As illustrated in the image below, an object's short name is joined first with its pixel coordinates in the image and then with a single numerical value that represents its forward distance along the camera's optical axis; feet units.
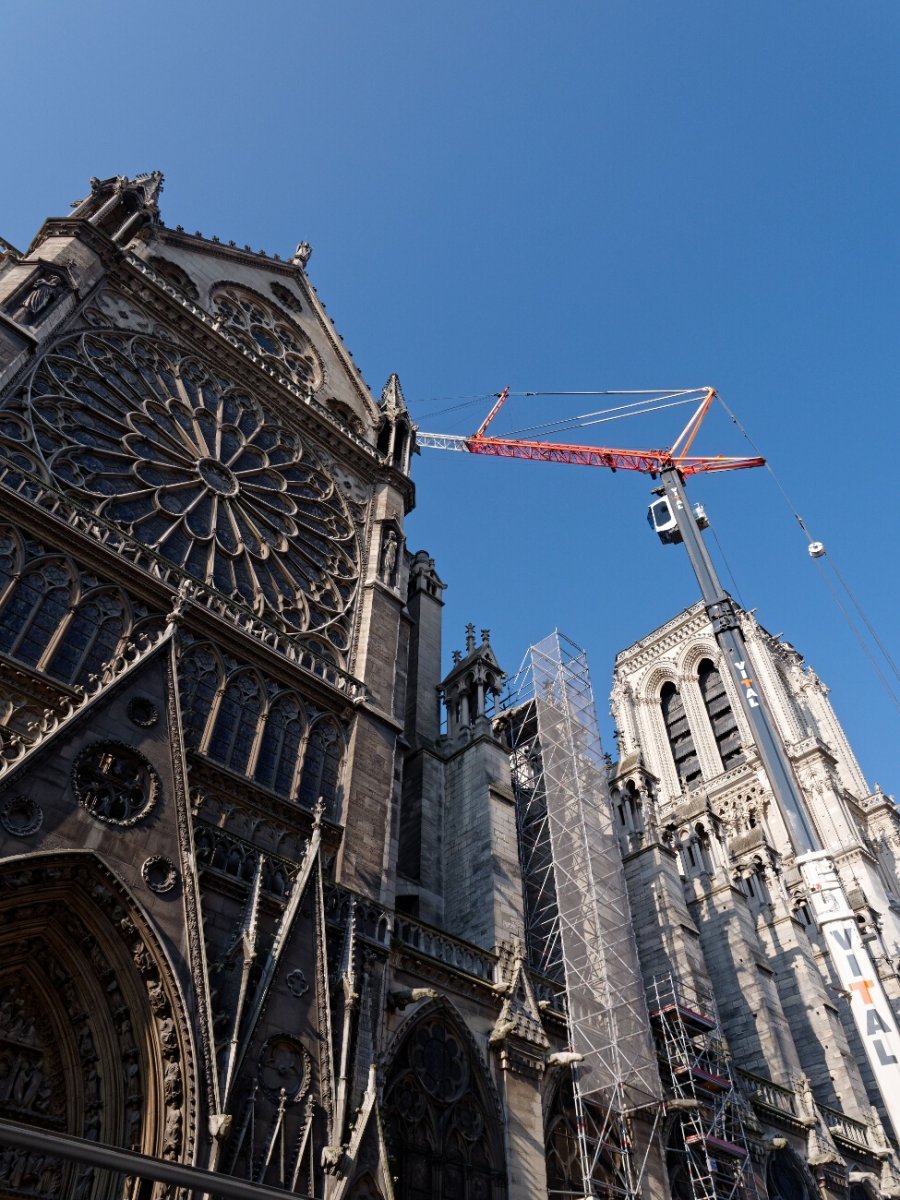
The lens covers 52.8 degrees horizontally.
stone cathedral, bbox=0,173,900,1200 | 33.63
